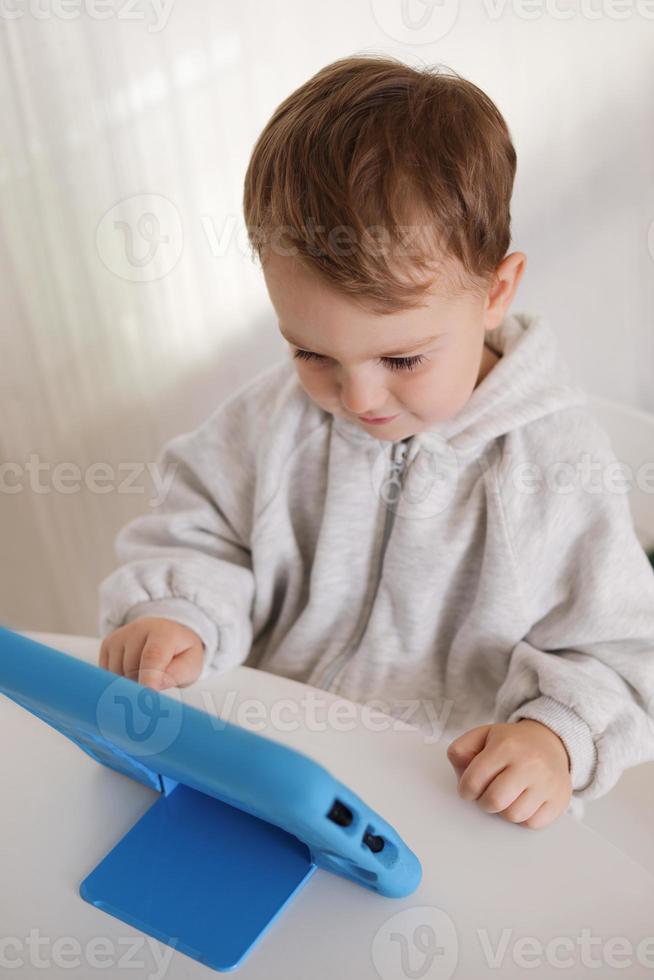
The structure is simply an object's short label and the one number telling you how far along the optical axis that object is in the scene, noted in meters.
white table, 0.55
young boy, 0.65
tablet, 0.43
